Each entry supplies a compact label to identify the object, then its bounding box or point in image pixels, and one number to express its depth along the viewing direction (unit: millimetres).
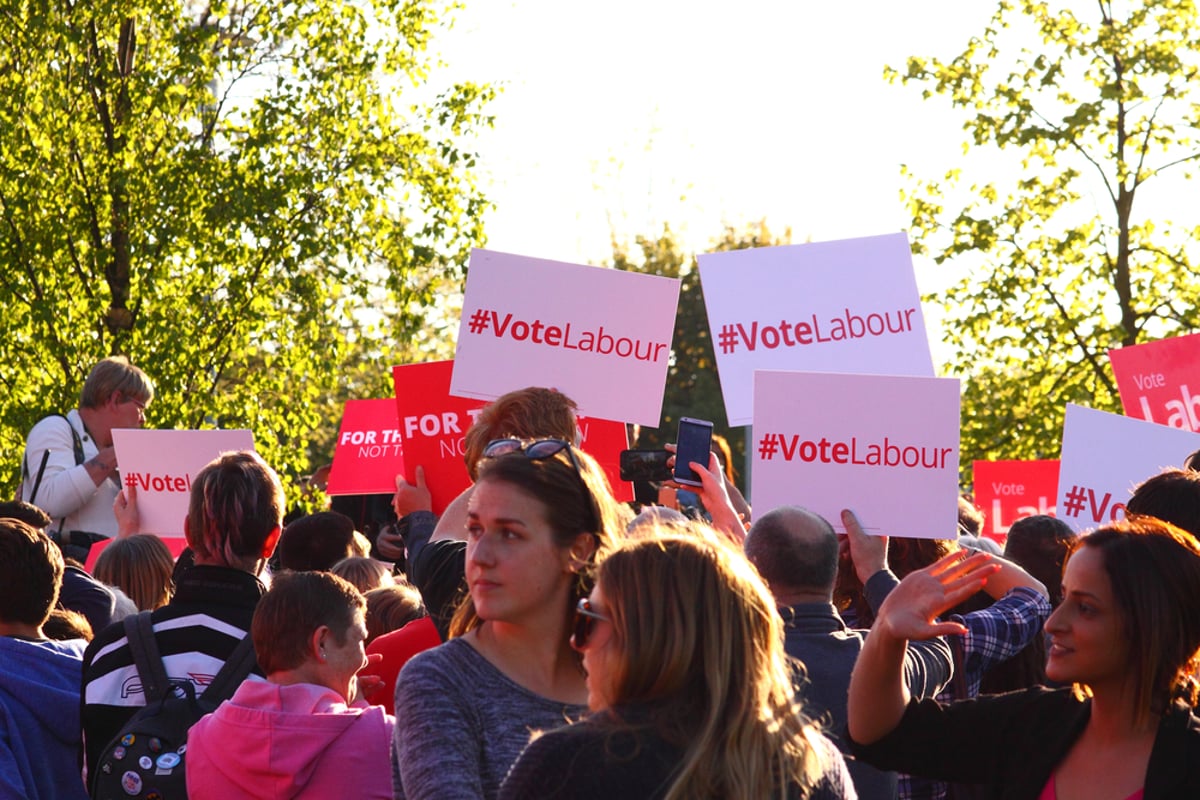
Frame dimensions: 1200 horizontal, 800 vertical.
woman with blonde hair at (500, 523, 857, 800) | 2715
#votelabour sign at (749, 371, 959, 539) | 6160
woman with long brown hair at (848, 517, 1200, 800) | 3406
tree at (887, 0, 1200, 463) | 19562
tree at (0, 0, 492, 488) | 14555
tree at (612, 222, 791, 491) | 40312
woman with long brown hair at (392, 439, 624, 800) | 3273
